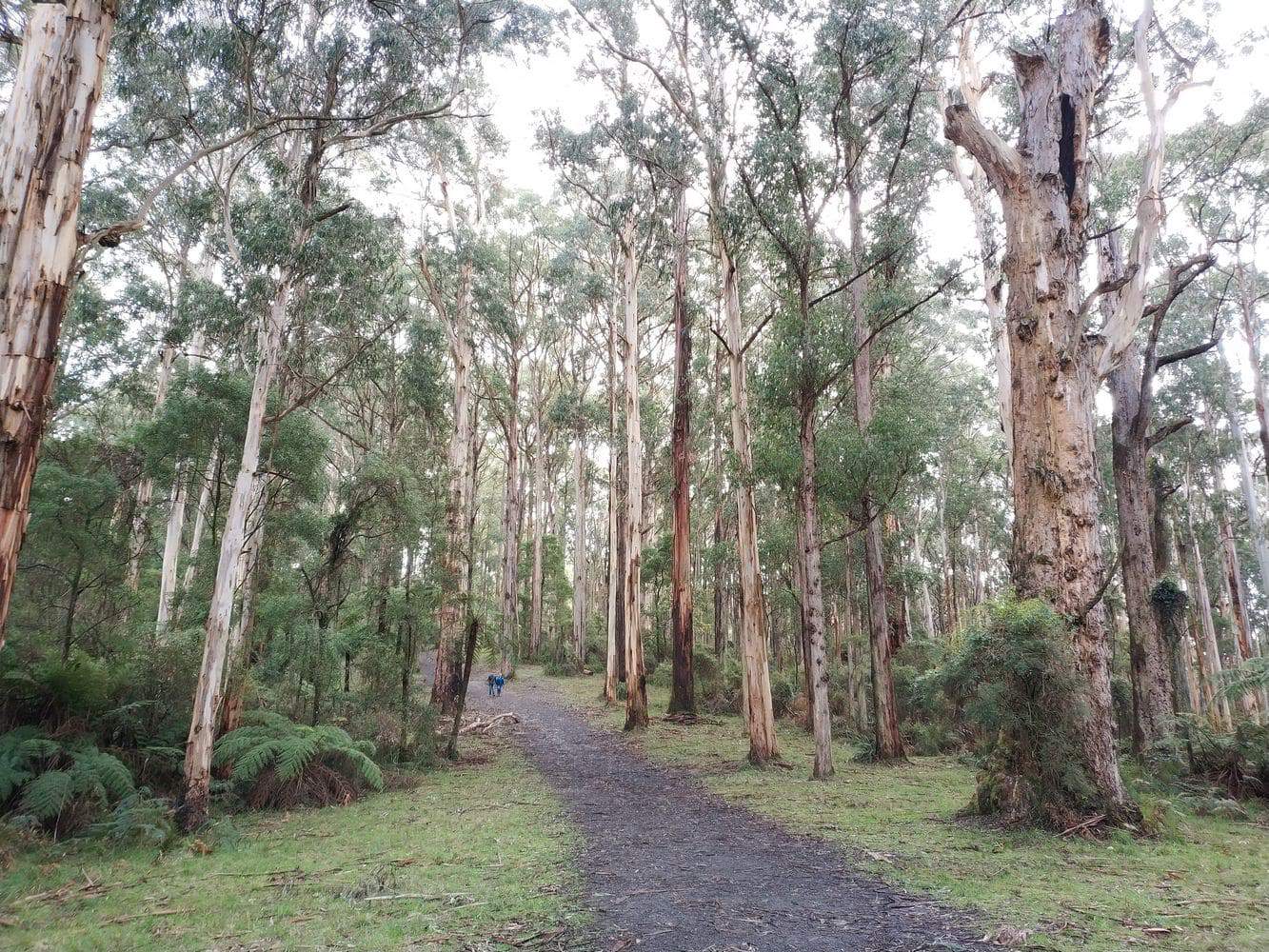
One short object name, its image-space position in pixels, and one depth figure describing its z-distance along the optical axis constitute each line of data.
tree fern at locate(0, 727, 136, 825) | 6.23
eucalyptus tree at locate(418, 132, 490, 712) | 14.90
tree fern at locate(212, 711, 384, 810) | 8.10
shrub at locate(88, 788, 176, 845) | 6.30
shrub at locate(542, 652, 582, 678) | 29.59
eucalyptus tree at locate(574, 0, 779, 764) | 11.38
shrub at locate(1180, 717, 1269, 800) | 7.68
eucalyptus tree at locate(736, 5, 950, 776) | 11.02
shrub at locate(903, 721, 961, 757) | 13.94
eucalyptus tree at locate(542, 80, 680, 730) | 15.34
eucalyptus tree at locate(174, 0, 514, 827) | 8.16
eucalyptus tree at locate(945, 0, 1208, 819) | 6.93
